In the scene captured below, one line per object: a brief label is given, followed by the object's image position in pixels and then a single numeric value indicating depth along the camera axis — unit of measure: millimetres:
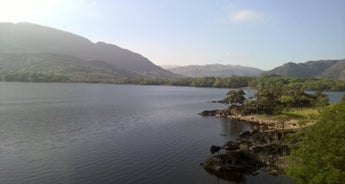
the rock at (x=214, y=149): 55700
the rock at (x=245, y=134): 67612
